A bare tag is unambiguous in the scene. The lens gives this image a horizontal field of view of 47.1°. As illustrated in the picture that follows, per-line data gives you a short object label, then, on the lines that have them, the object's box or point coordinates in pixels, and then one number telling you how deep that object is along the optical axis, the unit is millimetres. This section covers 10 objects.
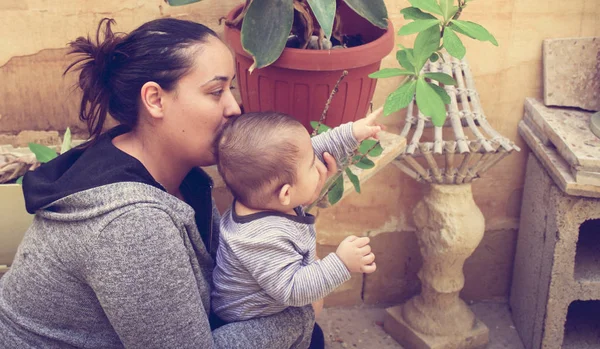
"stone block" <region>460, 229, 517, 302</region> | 2572
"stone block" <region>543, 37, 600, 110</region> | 2262
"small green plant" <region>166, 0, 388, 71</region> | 1530
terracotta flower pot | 1614
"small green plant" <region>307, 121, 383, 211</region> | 1514
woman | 1283
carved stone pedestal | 2221
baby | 1386
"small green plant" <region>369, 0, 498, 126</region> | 1231
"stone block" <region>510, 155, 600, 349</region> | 2154
